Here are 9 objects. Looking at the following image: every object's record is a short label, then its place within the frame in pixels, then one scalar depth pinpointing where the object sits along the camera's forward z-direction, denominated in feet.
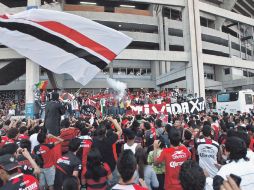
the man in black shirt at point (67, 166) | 14.24
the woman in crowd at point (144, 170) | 14.02
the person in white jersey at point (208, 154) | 15.40
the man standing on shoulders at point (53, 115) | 22.71
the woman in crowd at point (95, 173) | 12.33
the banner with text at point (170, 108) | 51.35
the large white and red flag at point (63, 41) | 22.61
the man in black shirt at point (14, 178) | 9.61
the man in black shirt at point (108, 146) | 16.79
